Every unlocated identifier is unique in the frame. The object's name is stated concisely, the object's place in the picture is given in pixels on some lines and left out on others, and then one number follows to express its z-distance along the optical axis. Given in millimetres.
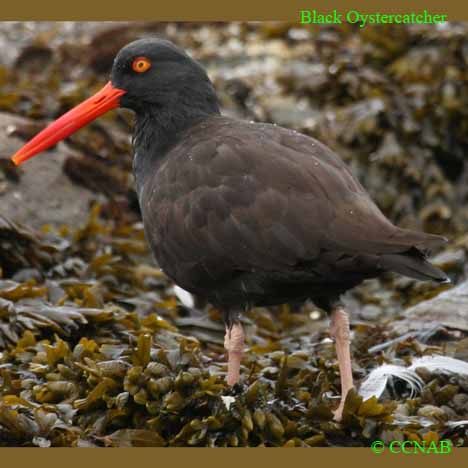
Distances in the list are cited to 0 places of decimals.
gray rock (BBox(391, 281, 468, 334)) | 13295
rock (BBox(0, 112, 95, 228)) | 16250
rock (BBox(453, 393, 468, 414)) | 11195
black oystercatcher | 10109
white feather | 11367
